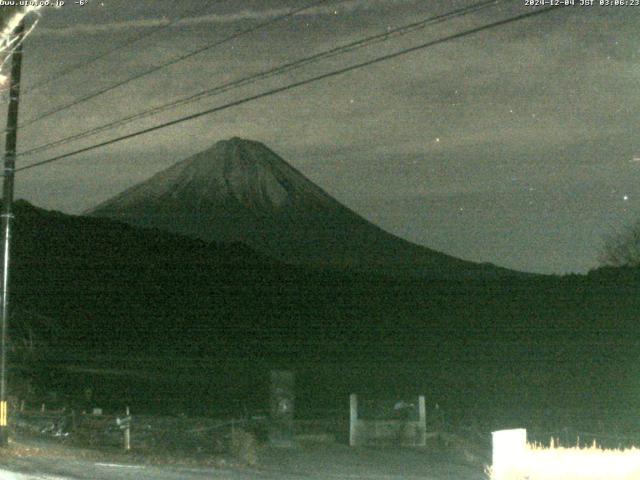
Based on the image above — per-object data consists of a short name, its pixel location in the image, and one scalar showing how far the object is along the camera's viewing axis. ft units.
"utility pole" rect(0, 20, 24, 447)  57.72
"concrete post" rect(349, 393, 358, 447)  85.81
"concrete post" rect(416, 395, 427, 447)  86.74
